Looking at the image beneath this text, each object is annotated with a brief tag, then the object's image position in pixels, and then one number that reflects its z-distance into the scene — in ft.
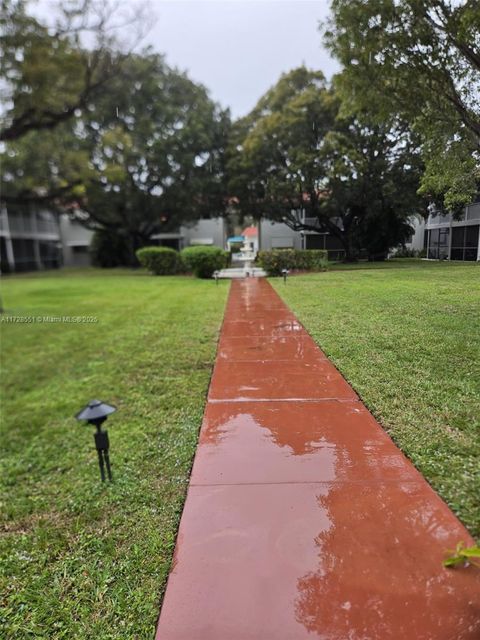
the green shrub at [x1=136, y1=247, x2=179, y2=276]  40.57
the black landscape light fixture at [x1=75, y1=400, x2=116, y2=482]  7.02
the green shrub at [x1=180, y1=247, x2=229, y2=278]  32.53
